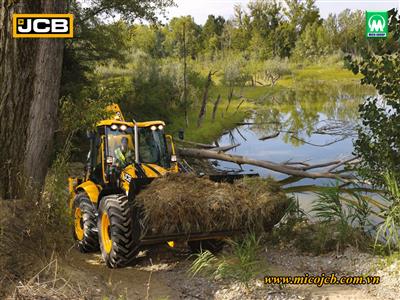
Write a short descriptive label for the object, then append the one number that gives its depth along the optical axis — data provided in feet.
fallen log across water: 45.88
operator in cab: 25.68
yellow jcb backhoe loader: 21.71
